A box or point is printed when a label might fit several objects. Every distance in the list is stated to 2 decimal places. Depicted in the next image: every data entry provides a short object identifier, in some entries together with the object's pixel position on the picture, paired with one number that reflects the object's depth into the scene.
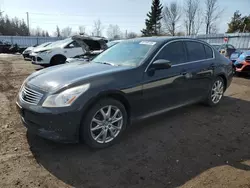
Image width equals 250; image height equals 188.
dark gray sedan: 2.84
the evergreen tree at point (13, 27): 57.00
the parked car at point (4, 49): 24.38
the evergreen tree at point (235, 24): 41.94
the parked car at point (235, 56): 10.45
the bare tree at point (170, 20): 53.44
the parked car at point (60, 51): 10.16
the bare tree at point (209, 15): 49.22
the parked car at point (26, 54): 15.98
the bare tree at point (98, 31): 63.86
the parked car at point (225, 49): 13.42
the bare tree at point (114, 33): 69.32
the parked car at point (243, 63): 9.46
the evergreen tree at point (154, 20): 49.44
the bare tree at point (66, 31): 73.31
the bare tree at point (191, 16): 52.19
